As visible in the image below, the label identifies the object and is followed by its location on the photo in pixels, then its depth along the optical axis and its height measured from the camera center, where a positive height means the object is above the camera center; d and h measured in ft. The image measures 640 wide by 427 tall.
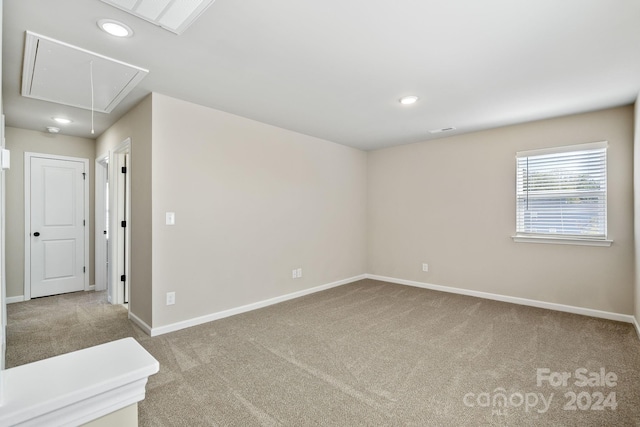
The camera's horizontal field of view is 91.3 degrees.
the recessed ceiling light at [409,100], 10.68 +3.92
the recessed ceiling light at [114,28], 6.55 +3.98
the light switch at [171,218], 10.71 -0.20
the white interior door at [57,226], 14.82 -0.70
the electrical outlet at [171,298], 10.68 -2.95
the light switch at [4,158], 3.53 +0.65
